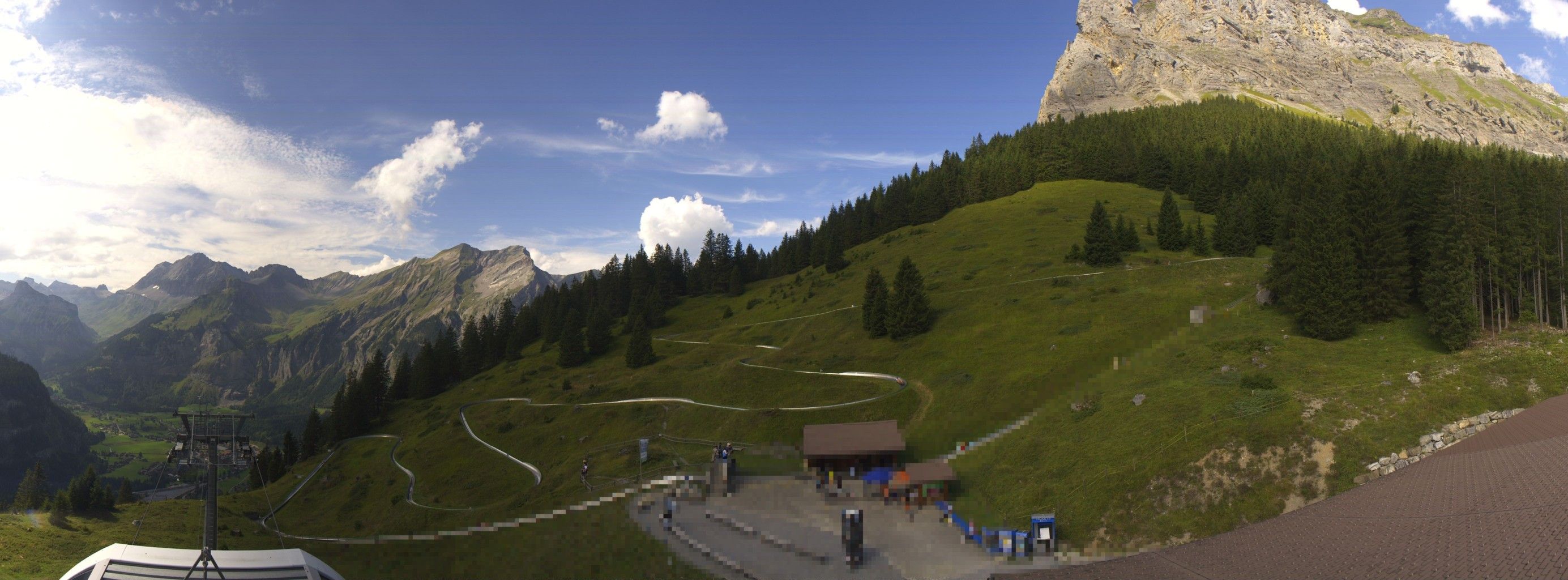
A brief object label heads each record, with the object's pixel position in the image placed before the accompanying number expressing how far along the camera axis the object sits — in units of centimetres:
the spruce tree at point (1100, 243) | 9331
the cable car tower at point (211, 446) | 2461
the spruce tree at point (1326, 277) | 5588
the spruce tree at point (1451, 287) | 4959
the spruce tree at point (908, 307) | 8012
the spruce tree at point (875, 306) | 8344
